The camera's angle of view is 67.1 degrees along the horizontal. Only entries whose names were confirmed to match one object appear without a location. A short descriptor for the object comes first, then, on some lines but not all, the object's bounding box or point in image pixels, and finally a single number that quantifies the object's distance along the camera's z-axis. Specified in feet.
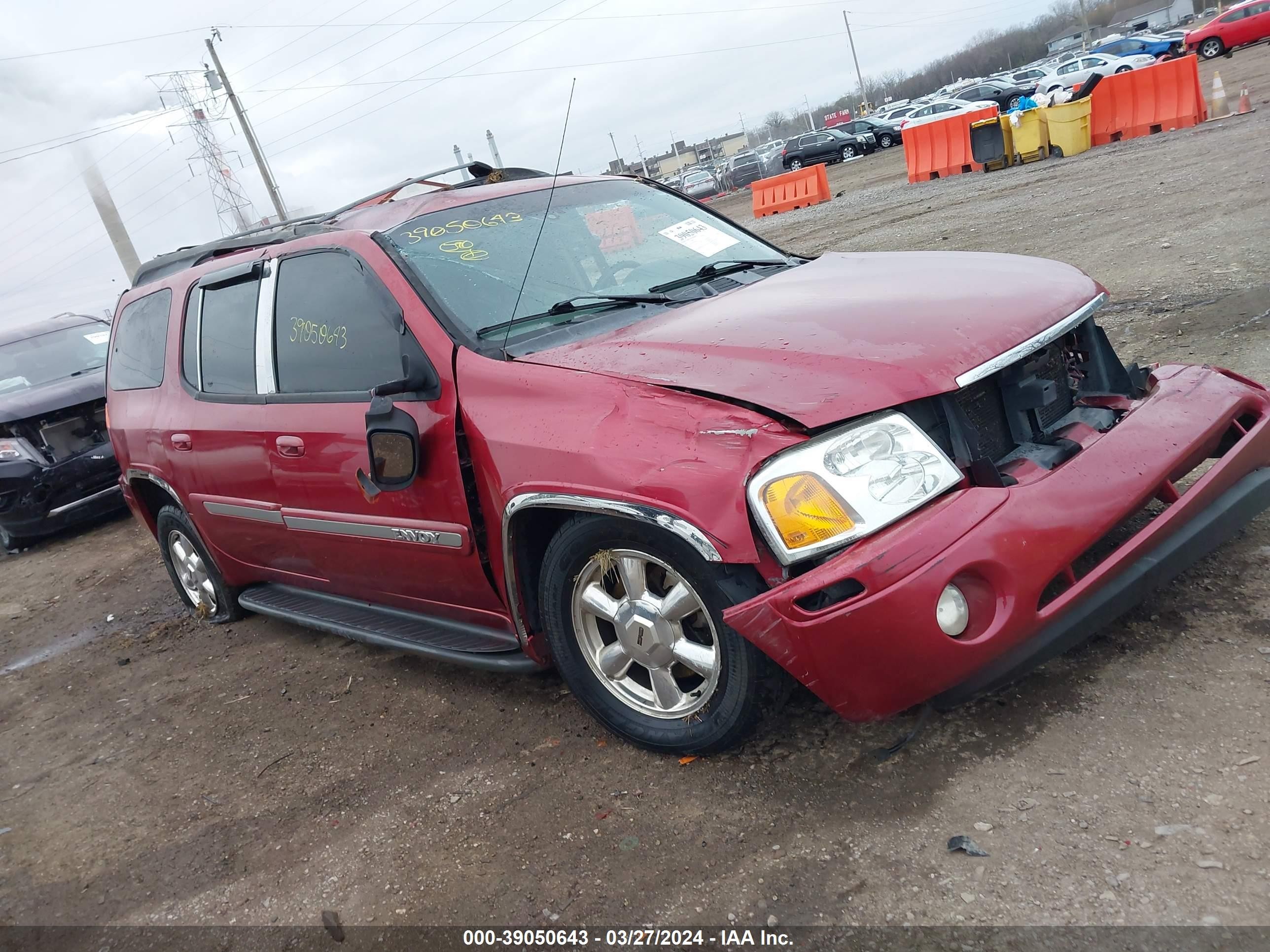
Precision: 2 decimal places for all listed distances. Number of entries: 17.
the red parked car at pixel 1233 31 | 103.96
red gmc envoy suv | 7.35
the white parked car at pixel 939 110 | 101.40
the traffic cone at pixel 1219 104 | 52.95
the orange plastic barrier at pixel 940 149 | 59.16
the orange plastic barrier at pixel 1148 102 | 52.37
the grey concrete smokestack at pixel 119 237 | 179.22
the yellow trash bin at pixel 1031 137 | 54.34
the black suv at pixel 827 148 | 112.16
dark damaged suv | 25.16
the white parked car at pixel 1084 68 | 106.83
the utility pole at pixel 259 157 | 122.93
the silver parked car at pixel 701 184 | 116.47
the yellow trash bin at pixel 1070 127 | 52.75
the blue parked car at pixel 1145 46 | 118.01
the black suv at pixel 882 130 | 114.32
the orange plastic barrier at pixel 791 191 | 68.74
